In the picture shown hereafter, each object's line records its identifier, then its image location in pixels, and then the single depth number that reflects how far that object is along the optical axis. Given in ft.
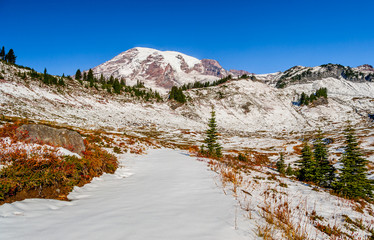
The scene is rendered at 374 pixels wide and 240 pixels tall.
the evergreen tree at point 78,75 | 434.26
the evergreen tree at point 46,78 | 318.45
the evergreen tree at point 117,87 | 418.23
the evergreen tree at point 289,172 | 78.84
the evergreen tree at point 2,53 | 368.99
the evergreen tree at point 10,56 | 372.17
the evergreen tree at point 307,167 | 69.66
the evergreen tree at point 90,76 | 446.77
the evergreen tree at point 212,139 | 85.87
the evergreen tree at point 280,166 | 78.97
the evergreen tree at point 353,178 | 53.62
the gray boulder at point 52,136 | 30.18
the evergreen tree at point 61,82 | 339.40
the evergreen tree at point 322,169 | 68.74
